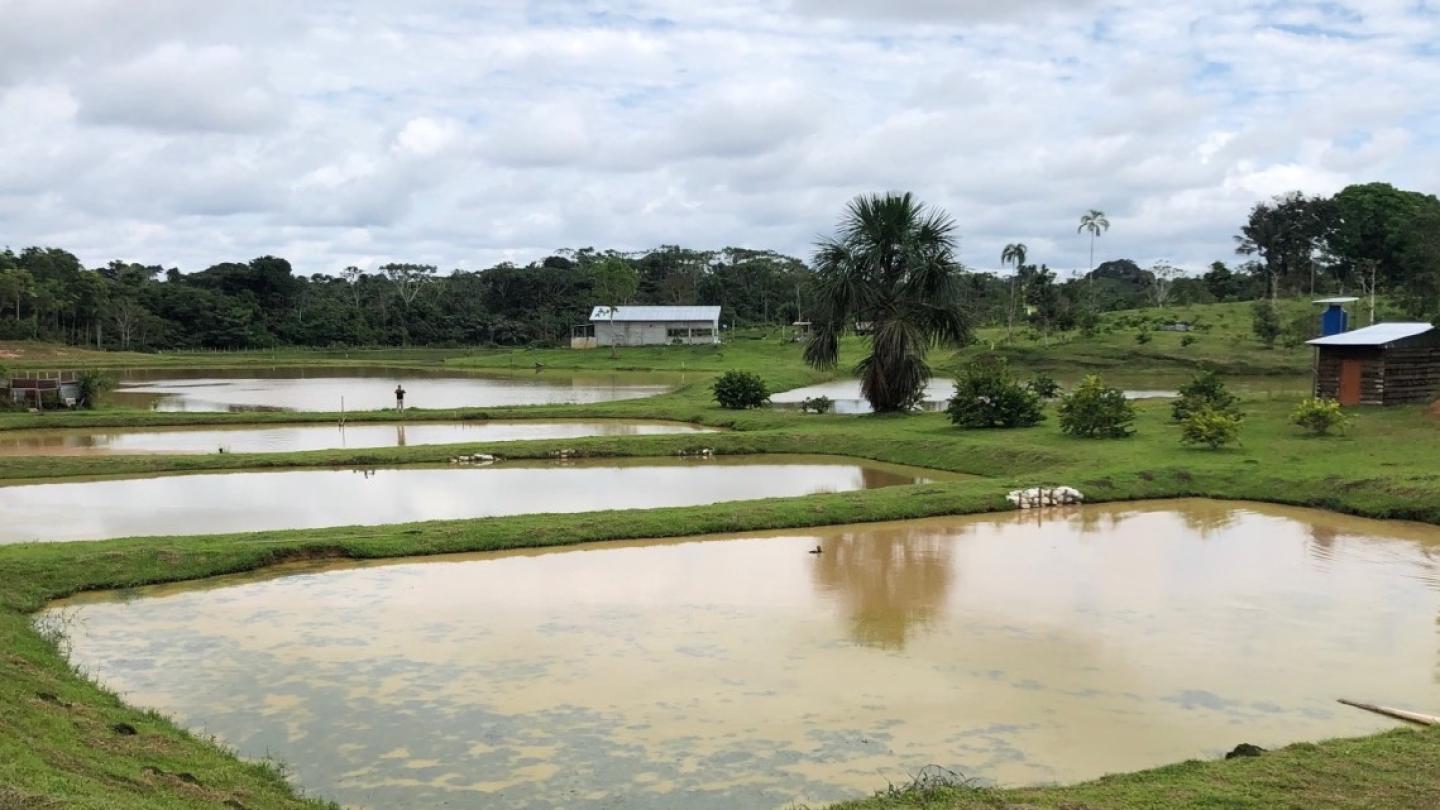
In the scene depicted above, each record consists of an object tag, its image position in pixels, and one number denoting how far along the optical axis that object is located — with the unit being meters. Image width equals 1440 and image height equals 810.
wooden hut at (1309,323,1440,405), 23.56
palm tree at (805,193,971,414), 28.91
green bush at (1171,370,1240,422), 23.60
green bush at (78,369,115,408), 33.62
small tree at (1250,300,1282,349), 54.34
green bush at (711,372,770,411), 32.72
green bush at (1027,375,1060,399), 30.33
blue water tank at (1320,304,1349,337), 29.50
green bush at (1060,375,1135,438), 23.05
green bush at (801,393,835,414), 31.42
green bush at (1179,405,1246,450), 20.78
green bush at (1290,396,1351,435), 21.02
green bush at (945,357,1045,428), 25.67
